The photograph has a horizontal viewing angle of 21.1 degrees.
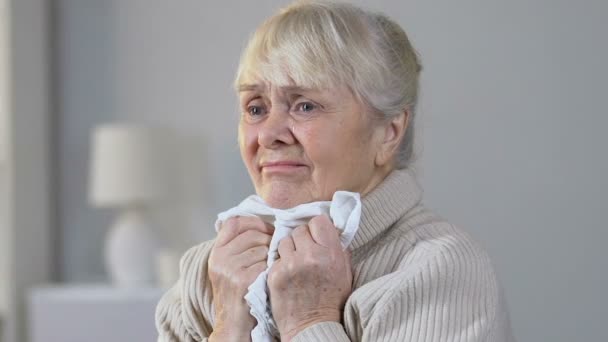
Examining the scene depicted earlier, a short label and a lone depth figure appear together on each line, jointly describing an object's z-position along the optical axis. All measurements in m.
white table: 6.52
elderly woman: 2.50
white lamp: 6.74
